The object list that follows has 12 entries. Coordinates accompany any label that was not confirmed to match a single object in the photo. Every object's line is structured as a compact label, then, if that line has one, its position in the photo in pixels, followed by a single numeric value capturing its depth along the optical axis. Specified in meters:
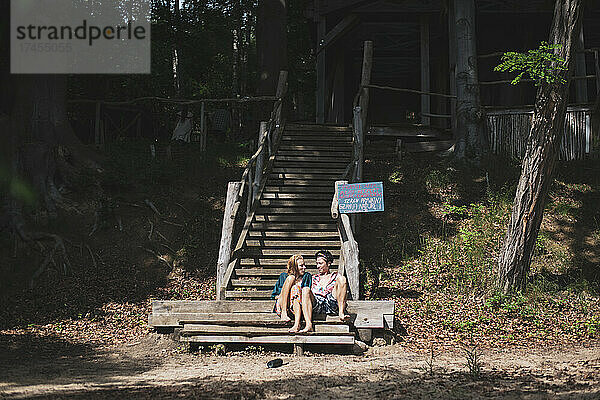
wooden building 19.25
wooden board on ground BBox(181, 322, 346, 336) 9.52
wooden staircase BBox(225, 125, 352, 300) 11.95
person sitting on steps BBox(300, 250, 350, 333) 9.55
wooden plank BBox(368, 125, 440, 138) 19.44
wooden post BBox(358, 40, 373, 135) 16.33
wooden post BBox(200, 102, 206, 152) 18.61
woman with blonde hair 9.62
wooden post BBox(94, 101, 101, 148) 19.19
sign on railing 11.20
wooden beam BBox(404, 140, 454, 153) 18.64
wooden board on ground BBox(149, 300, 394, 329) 9.97
